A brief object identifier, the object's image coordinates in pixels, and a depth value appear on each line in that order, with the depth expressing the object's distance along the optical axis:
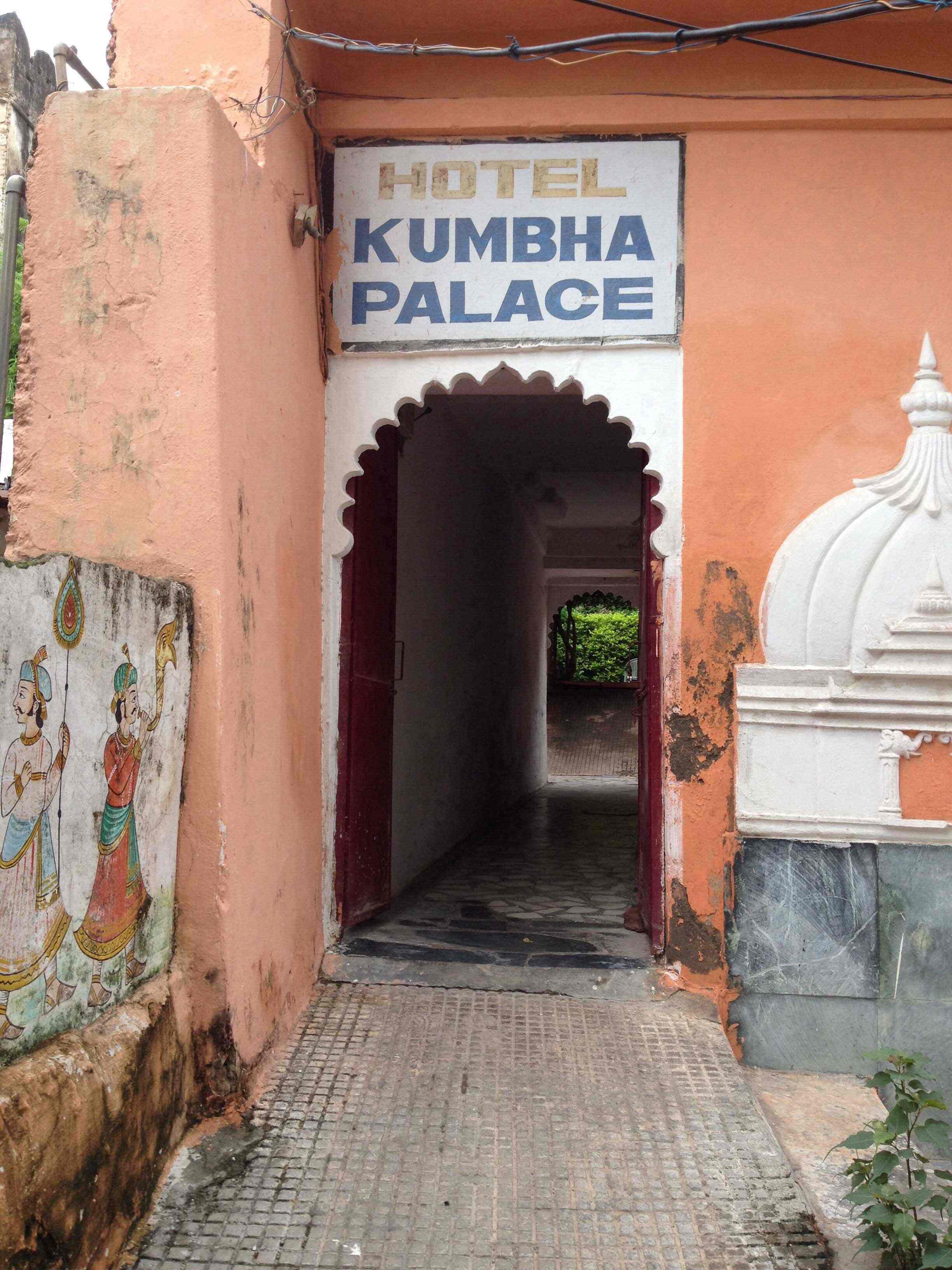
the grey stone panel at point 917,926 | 4.03
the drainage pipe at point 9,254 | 4.25
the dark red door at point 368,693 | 4.58
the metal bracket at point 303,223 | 4.06
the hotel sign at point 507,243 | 4.40
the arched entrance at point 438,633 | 4.51
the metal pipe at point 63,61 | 3.58
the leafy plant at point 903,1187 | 2.65
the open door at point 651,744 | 4.31
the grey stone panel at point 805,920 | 4.08
